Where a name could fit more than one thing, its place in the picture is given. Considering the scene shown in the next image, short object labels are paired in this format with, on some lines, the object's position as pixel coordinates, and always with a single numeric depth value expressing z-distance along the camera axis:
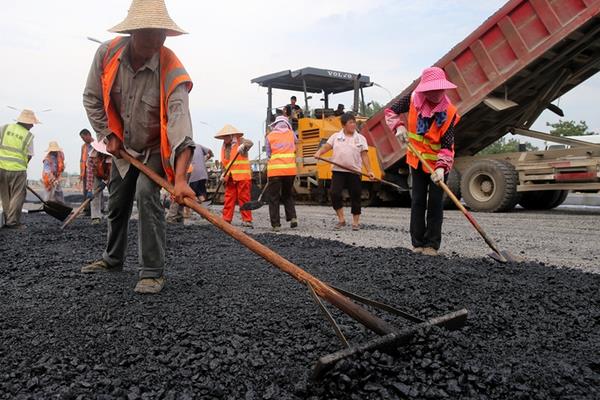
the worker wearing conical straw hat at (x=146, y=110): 2.95
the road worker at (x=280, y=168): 7.04
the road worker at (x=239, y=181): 7.53
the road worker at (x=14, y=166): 7.16
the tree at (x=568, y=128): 25.14
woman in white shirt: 6.87
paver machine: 11.27
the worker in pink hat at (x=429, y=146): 4.30
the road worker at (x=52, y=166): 10.64
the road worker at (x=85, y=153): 9.21
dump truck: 7.44
